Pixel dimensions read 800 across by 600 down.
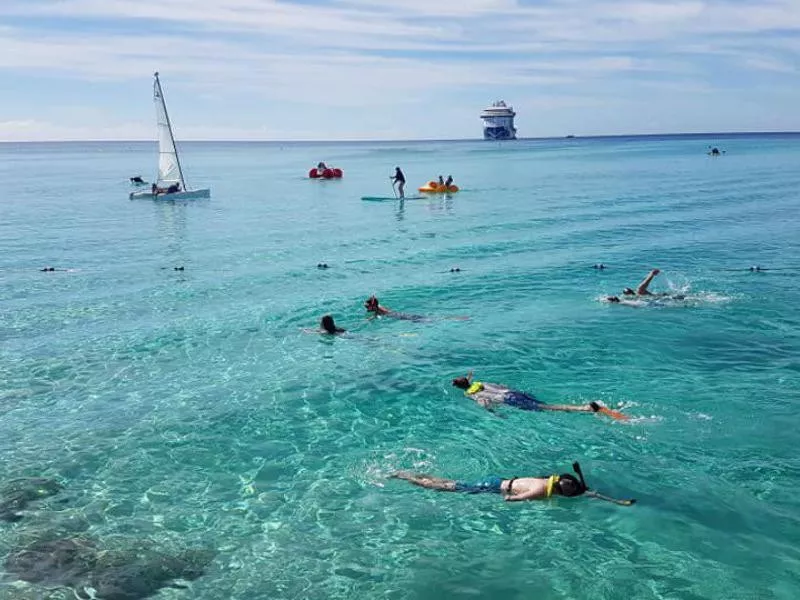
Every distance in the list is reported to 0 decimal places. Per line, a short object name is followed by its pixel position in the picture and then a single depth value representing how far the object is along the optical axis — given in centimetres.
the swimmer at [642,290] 2840
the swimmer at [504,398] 1825
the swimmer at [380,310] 2758
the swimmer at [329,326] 2561
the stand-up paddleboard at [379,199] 6994
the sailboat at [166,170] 6662
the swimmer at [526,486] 1426
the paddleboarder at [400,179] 6981
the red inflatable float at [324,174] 9769
